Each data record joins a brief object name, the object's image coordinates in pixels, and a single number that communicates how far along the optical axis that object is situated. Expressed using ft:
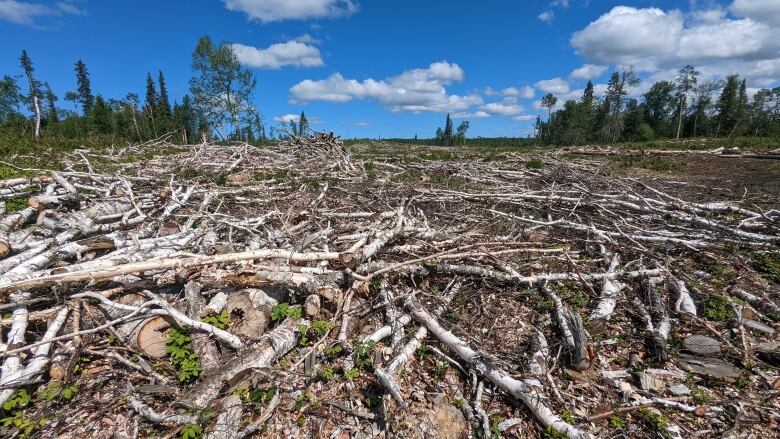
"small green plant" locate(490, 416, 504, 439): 8.51
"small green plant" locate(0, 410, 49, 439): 8.09
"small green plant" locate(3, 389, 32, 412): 8.42
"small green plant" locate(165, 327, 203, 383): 9.82
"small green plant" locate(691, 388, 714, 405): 9.45
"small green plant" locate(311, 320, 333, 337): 11.46
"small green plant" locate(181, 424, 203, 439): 7.87
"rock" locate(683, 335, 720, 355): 11.07
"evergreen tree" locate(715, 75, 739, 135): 168.76
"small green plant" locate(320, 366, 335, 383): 10.05
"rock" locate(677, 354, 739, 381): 10.28
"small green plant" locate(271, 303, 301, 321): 11.60
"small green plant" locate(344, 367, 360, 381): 10.12
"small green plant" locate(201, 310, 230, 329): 11.13
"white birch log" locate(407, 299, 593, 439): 8.44
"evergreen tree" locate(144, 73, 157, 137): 207.31
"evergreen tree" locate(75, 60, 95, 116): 224.94
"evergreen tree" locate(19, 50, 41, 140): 152.15
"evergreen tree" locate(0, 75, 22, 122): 158.40
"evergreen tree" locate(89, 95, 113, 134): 150.20
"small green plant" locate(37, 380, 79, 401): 8.89
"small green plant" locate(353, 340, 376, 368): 10.52
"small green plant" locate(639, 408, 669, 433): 8.63
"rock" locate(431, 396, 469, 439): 8.77
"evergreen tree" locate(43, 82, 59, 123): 204.14
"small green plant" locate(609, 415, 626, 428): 8.80
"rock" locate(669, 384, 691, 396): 9.69
